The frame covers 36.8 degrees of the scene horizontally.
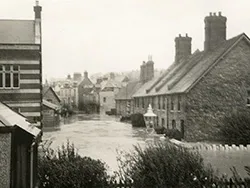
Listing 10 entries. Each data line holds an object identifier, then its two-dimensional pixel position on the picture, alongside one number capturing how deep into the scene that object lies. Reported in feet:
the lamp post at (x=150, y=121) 125.90
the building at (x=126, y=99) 213.05
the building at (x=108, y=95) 309.01
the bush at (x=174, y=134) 100.39
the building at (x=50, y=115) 162.40
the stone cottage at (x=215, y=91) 101.45
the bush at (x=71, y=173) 35.76
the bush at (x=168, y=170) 34.94
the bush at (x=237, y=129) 76.89
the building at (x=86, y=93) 319.06
